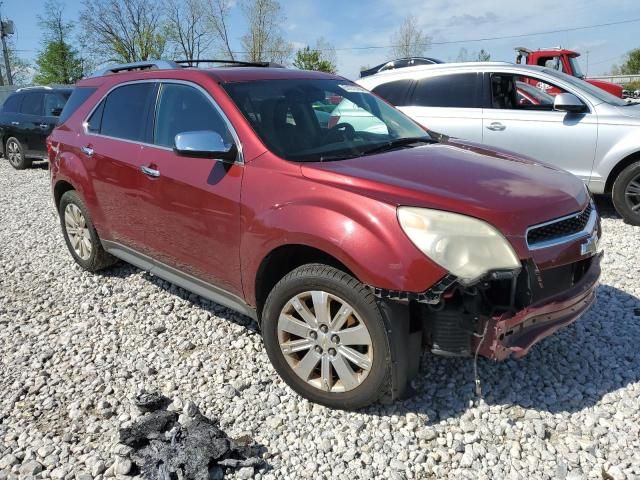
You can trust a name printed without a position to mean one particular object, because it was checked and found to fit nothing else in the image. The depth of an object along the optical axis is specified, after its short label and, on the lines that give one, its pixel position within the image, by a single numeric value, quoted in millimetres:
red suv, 2527
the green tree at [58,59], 36719
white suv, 6082
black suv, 11836
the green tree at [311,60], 43062
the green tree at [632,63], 50450
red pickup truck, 13672
